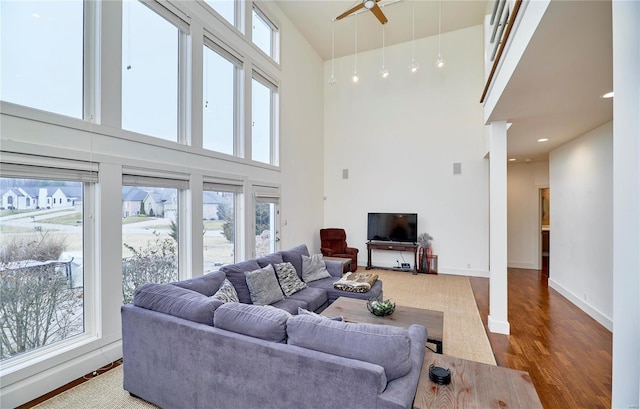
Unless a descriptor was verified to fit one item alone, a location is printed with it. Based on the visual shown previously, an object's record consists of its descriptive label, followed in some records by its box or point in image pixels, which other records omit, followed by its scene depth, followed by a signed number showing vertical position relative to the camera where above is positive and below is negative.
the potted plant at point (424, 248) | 6.76 -1.05
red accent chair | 6.90 -1.04
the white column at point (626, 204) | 1.17 +0.00
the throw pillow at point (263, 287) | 3.21 -0.95
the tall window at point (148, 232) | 3.25 -0.34
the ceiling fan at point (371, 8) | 4.20 +3.06
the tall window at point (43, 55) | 2.38 +1.34
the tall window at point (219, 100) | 4.35 +1.67
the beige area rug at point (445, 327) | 2.31 -1.61
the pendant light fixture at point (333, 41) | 6.57 +4.04
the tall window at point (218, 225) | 4.34 -0.33
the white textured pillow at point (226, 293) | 2.62 -0.84
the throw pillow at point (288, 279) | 3.68 -0.99
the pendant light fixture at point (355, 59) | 7.65 +3.89
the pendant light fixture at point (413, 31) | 5.75 +4.02
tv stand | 6.73 -1.05
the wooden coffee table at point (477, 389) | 1.44 -1.00
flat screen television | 6.86 -0.56
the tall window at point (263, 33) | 5.39 +3.39
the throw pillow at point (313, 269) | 4.24 -0.98
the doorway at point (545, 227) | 7.60 -0.67
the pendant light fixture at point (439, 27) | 5.05 +4.02
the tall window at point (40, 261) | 2.37 -0.50
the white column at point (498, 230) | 3.65 -0.34
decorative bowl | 2.92 -1.07
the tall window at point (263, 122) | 5.44 +1.62
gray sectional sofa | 1.49 -0.90
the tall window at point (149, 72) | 3.24 +1.61
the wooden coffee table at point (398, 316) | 2.70 -1.16
